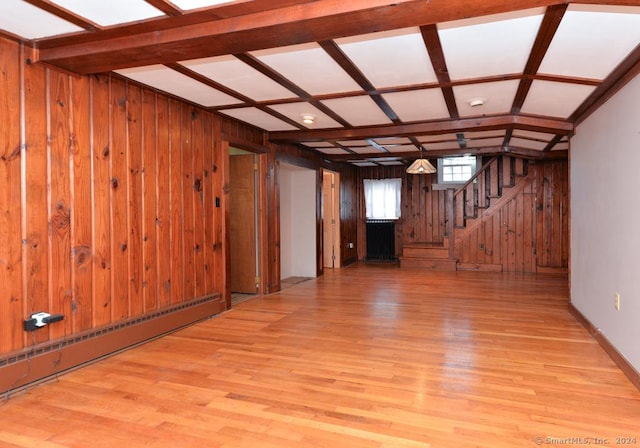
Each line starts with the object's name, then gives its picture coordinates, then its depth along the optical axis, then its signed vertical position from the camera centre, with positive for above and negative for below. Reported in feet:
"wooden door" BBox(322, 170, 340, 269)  28.22 -0.10
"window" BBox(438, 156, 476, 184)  29.04 +3.47
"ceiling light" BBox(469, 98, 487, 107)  12.93 +3.74
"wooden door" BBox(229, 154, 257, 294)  18.92 -0.16
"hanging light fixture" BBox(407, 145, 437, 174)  22.84 +2.87
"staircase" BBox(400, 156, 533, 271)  26.76 +0.86
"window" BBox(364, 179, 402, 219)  31.53 +1.58
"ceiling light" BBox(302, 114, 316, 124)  15.24 +3.87
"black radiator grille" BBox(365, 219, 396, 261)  31.96 -1.74
